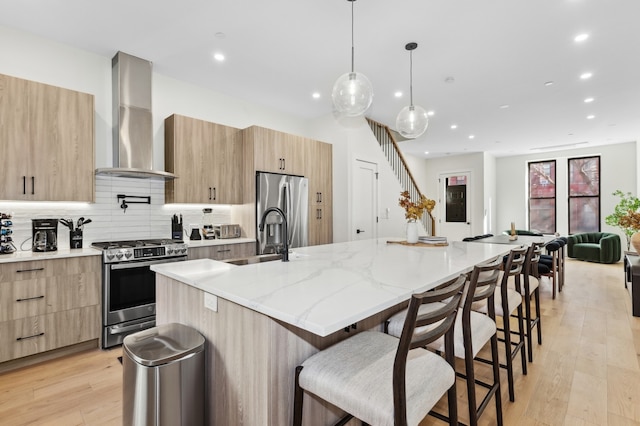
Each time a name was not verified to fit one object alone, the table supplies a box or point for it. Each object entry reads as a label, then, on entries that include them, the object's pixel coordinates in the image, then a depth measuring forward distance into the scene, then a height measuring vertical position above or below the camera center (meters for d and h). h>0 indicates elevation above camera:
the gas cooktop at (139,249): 2.90 -0.35
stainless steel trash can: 1.32 -0.72
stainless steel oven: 2.90 -0.69
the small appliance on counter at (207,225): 4.18 -0.15
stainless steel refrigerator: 4.21 +0.10
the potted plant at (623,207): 6.67 +0.12
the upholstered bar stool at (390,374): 1.05 -0.62
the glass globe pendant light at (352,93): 2.47 +0.96
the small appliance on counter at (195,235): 4.02 -0.27
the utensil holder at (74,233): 3.15 -0.19
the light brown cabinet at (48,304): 2.48 -0.76
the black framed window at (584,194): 8.05 +0.48
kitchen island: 1.18 -0.41
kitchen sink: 2.16 -0.33
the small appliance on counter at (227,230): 4.23 -0.23
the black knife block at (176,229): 3.85 -0.19
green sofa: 7.23 -0.81
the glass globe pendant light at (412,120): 3.26 +0.97
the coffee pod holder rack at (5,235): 2.73 -0.18
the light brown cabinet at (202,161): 3.73 +0.66
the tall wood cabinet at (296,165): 4.21 +0.71
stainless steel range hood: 3.36 +1.06
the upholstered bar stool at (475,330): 1.54 -0.65
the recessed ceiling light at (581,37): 2.98 +1.69
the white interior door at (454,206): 8.95 +0.21
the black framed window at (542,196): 8.69 +0.47
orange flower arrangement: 3.24 +0.06
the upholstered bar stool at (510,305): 2.08 -0.66
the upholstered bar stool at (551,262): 4.60 -0.75
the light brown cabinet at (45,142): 2.66 +0.65
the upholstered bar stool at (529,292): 2.57 -0.69
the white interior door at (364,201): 5.28 +0.22
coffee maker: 2.93 -0.19
